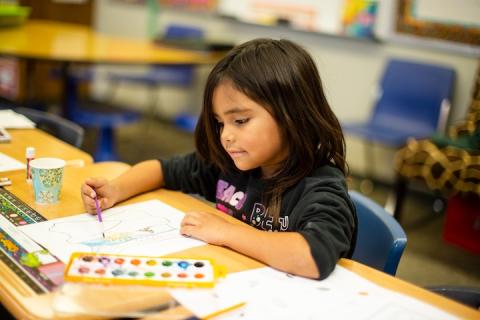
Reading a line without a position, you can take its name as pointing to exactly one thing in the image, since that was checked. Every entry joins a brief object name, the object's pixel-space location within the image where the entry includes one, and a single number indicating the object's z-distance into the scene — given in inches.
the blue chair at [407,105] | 136.6
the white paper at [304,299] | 36.3
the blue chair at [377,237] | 48.9
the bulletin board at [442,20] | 135.4
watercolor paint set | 37.0
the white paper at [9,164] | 60.4
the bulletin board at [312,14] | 154.5
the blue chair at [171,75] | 178.9
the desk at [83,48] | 117.1
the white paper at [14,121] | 76.9
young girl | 42.8
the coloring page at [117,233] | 43.1
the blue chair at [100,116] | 128.2
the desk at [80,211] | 35.0
